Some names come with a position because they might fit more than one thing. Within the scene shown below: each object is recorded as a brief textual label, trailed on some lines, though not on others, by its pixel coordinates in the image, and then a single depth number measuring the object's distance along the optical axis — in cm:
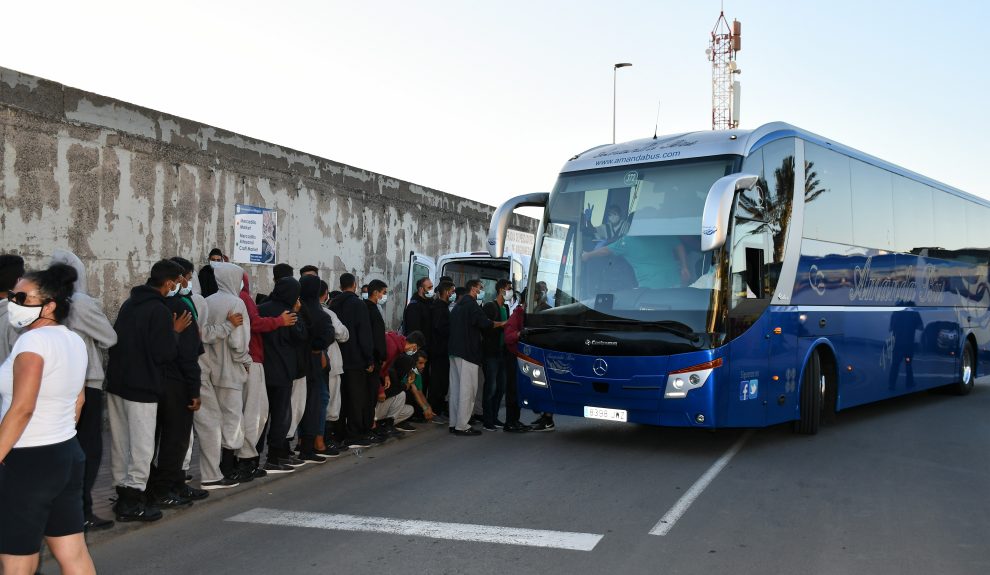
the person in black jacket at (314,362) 830
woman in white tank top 378
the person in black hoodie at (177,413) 657
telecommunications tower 9081
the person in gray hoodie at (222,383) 724
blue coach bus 872
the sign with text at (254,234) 1287
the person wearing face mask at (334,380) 877
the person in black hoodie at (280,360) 792
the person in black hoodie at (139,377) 626
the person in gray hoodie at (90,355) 586
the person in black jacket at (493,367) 1092
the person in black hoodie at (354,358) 916
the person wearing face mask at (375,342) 935
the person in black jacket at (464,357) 1047
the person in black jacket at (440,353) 1125
